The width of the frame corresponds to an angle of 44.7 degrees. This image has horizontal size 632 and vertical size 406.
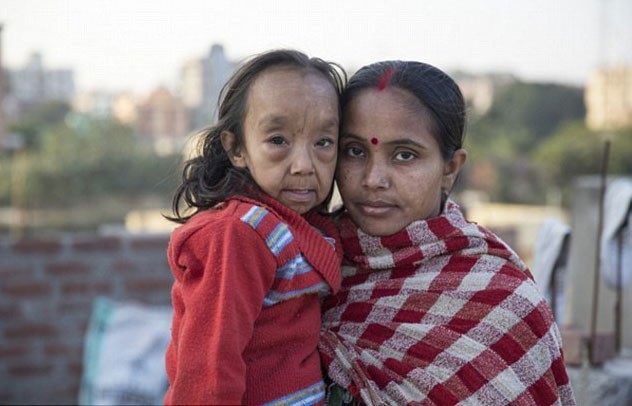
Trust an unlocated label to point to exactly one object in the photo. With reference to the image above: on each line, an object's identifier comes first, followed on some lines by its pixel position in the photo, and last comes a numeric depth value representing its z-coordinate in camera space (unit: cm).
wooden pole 298
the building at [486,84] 3183
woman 169
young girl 142
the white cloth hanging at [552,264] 302
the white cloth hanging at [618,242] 348
